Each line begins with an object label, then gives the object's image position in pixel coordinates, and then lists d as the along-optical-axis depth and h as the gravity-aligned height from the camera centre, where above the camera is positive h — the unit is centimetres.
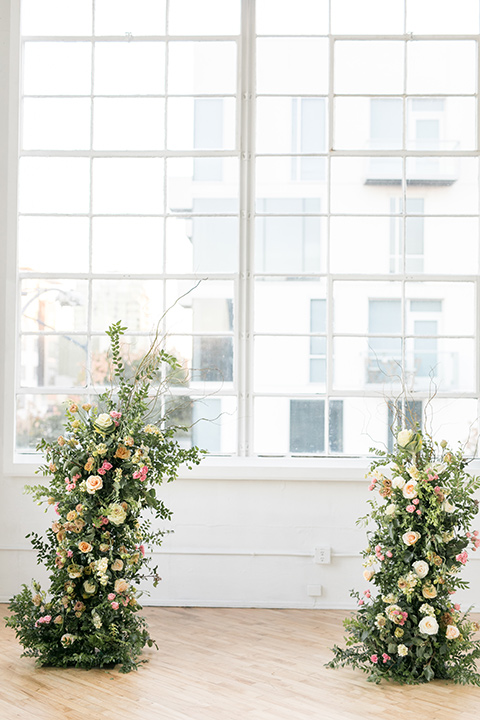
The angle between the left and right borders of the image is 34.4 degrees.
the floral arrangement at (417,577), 329 -91
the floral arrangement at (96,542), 346 -81
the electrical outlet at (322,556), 461 -113
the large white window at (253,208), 484 +99
